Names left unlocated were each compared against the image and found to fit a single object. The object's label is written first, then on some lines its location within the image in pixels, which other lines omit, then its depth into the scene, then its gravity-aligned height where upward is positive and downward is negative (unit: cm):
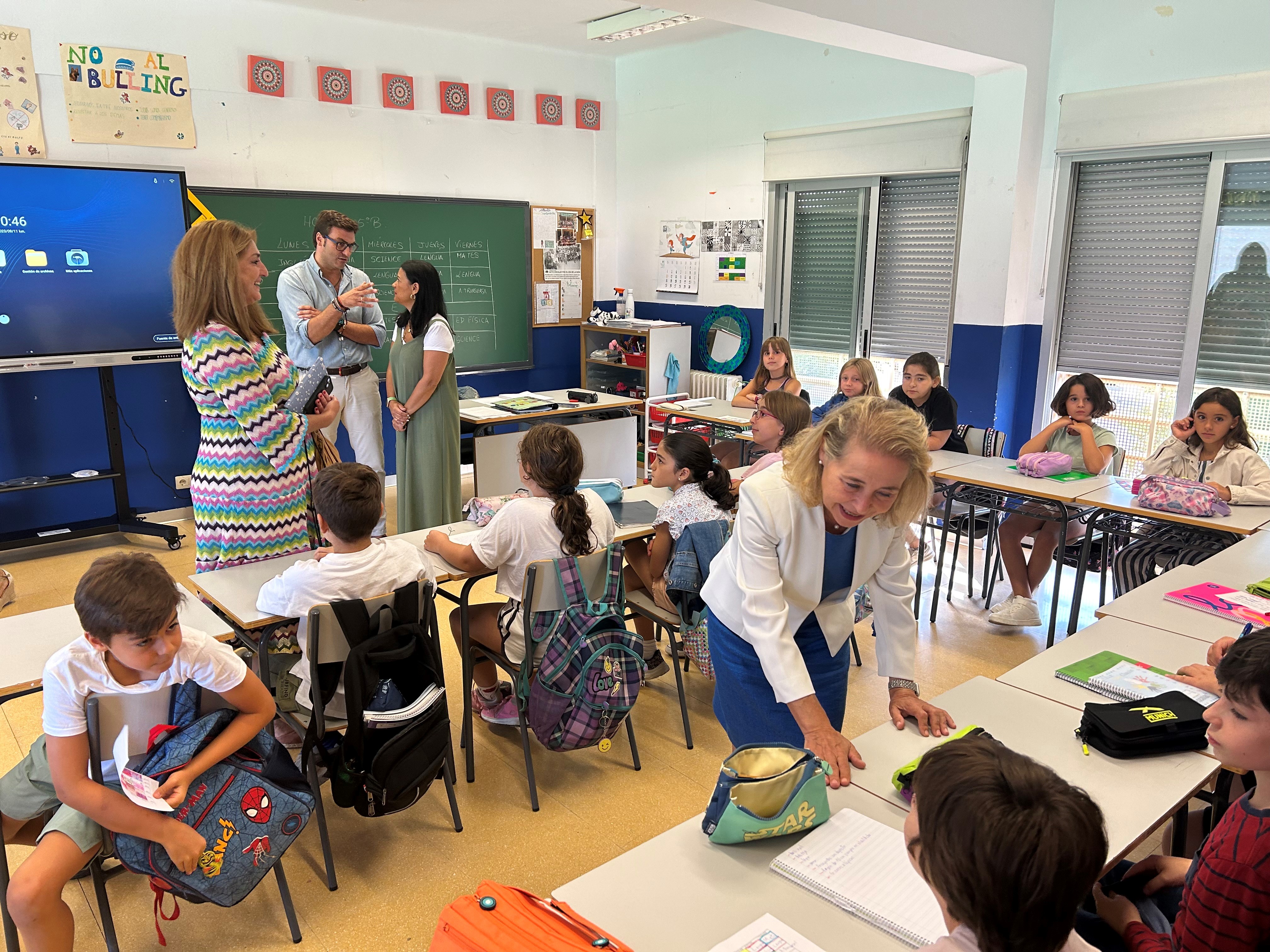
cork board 739 +11
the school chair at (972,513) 439 -117
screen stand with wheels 495 -144
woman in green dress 437 -61
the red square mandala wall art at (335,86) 579 +130
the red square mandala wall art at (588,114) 716 +140
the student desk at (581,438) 546 -103
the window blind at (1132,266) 472 +15
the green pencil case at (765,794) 136 -79
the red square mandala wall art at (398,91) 607 +133
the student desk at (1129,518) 332 -87
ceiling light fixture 570 +176
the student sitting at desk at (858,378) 454 -47
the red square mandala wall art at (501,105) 659 +135
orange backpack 109 -81
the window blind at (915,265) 559 +16
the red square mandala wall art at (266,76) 550 +129
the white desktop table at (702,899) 122 -90
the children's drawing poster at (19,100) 470 +96
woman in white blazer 159 -59
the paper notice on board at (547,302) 714 -15
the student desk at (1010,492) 377 -89
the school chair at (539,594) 255 -91
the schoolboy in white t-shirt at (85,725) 169 -91
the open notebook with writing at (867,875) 124 -89
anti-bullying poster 492 +105
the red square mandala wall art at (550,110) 688 +137
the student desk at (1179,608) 232 -88
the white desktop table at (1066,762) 152 -89
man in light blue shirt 443 -22
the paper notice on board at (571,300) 733 -13
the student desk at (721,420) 526 -81
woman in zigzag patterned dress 258 -39
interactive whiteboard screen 459 +11
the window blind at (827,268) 610 +15
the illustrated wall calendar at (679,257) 698 +24
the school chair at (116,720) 175 -91
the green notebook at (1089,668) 199 -87
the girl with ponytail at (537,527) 264 -74
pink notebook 238 -87
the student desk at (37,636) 194 -88
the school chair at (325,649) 216 -94
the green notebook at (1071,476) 398 -84
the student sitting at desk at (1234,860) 125 -83
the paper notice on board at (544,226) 703 +47
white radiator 679 -77
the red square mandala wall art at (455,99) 635 +134
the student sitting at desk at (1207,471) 353 -74
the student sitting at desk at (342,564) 228 -75
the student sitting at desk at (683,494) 305 -73
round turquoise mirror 674 -42
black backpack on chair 220 -110
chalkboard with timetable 573 +25
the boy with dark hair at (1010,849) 89 -57
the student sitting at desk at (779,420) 370 -56
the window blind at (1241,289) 445 +2
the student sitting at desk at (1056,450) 411 -77
